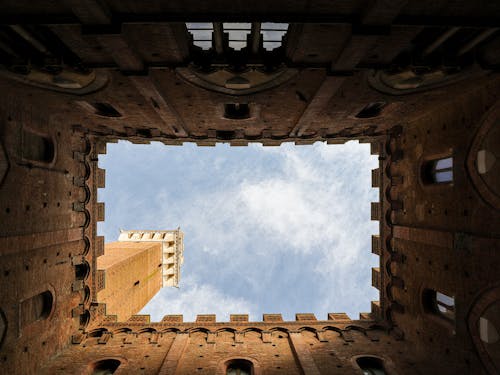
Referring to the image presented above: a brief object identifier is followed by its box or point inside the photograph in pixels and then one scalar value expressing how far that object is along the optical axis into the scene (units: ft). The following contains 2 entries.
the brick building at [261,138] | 24.54
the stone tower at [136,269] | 61.98
